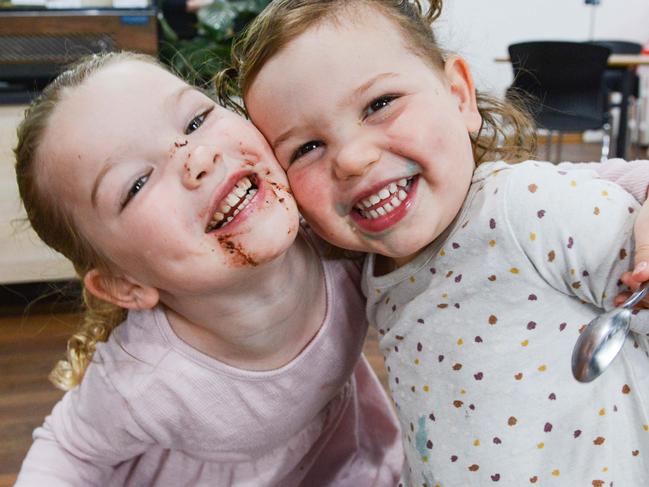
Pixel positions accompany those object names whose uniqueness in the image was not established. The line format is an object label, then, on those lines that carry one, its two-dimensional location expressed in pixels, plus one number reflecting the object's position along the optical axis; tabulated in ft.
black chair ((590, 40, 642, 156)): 12.86
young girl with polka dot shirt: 2.85
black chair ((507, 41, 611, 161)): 11.78
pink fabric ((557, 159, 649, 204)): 3.05
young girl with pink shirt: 2.98
